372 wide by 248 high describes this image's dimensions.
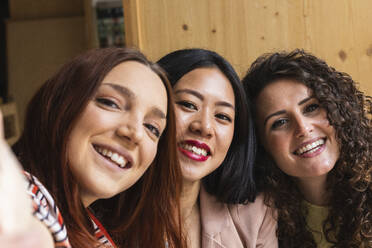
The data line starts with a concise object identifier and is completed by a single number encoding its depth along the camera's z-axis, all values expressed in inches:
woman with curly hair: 60.6
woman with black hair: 58.1
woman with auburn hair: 39.5
